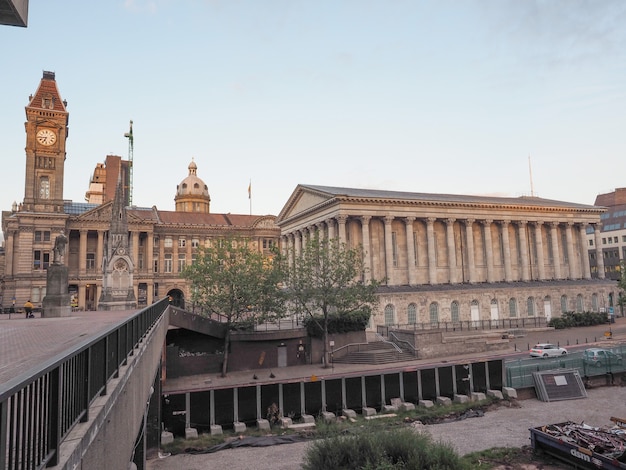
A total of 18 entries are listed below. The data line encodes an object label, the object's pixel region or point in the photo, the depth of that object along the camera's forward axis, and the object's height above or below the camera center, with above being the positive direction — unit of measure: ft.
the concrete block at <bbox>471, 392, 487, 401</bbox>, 112.06 -26.09
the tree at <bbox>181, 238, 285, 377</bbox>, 135.54 +3.51
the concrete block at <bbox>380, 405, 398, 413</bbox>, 105.91 -27.00
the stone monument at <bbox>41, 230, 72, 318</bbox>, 92.22 +2.67
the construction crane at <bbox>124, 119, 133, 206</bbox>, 455.91 +138.73
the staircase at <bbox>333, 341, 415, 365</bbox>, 135.13 -18.55
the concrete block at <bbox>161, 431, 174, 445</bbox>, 87.22 -26.53
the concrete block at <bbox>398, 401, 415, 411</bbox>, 106.83 -26.78
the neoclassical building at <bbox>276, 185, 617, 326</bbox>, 196.34 +20.74
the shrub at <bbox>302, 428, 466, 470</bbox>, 57.47 -20.95
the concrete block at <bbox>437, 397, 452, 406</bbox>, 110.32 -26.56
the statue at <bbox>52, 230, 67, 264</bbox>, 98.12 +11.33
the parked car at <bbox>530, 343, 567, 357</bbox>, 132.26 -18.14
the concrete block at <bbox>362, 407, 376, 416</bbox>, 103.30 -26.78
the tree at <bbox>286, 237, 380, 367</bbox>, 140.26 +2.90
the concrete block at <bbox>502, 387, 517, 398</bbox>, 112.98 -25.41
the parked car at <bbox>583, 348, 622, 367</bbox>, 121.90 -18.88
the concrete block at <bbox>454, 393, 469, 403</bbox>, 111.61 -26.35
